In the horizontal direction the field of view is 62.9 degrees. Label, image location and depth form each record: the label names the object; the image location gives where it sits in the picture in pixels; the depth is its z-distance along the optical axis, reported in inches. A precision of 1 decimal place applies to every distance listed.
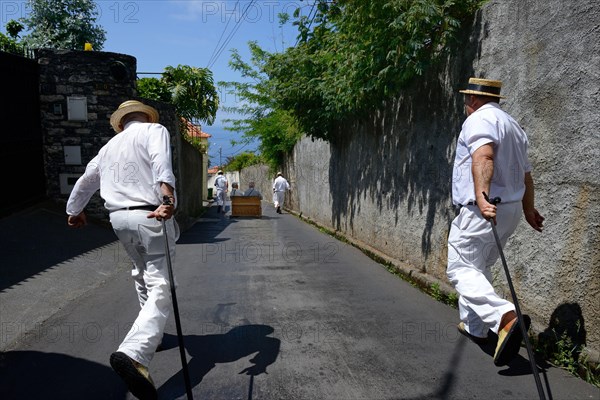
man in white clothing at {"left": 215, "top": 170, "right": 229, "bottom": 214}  856.9
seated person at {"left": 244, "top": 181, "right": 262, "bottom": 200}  731.5
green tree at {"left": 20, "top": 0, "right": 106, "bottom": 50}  528.4
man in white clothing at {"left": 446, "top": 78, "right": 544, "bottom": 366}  124.4
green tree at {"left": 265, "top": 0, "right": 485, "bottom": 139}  199.8
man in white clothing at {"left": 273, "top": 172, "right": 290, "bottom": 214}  861.2
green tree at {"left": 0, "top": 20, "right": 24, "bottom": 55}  464.0
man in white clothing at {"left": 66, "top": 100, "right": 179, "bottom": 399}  121.3
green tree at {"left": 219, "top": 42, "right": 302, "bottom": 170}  920.3
